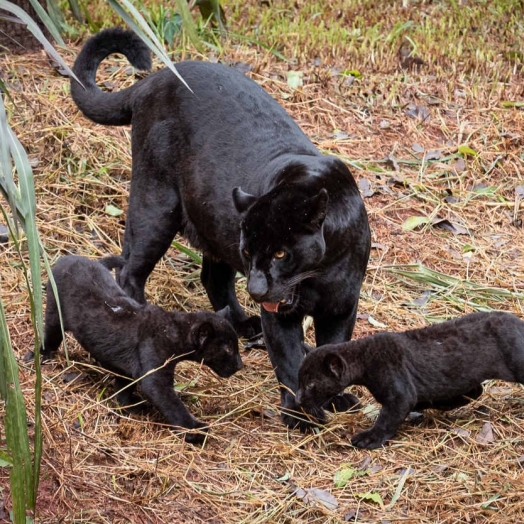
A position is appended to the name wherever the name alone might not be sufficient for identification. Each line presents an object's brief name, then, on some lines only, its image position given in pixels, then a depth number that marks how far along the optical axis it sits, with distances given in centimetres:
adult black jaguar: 933
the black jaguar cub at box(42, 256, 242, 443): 966
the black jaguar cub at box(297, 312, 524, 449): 958
